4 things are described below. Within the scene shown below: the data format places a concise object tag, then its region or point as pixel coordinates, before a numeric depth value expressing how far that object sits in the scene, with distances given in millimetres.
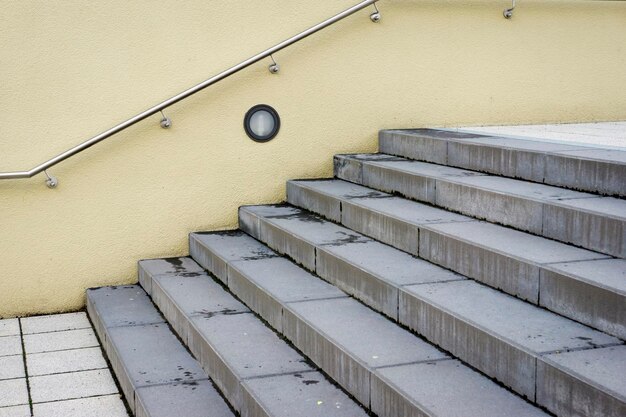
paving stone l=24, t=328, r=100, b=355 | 4793
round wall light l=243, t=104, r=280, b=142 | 5707
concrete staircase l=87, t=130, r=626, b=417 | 2883
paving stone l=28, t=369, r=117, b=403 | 4100
